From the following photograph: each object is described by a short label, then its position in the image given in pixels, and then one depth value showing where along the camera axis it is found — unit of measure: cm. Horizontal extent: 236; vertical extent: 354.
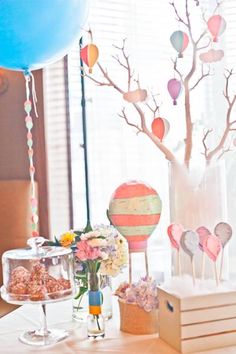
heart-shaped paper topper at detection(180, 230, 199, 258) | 214
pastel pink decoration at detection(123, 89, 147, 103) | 245
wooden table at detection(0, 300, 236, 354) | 210
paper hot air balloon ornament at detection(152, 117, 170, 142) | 243
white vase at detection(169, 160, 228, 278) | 222
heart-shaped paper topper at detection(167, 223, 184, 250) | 219
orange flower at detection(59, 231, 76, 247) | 235
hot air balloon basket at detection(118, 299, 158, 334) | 220
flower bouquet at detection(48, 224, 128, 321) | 220
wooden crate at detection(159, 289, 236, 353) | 206
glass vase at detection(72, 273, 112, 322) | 234
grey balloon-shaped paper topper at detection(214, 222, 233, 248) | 216
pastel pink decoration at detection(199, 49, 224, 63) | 235
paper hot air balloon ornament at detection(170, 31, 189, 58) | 239
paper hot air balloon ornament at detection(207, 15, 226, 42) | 232
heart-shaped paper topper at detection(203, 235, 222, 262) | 214
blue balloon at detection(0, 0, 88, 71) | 228
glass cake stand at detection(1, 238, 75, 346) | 215
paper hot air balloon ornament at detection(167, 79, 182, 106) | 242
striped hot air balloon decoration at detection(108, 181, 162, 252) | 225
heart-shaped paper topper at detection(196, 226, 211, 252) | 217
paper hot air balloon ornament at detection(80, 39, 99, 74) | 254
